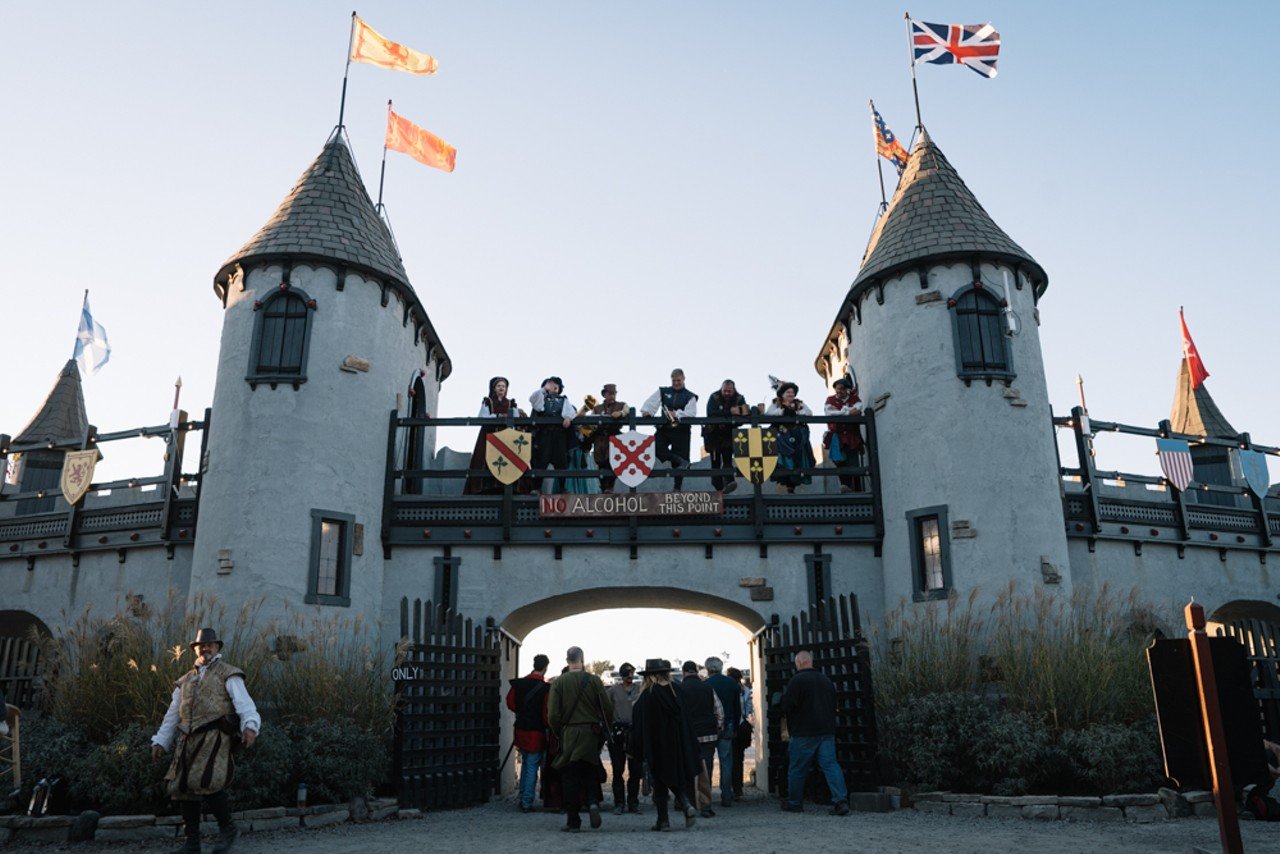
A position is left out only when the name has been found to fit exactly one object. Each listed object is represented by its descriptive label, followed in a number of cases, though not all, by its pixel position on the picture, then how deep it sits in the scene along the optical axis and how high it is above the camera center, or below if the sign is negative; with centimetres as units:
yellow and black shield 1409 +367
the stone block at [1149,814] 914 -64
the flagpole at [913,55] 1750 +1091
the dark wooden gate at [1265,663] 1283 +87
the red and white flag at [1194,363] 2111 +724
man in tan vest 744 +7
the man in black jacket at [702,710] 1088 +30
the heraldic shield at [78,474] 1477 +365
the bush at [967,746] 989 -7
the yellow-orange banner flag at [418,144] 1886 +1041
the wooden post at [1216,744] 488 -3
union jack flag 1705 +1087
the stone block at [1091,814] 920 -64
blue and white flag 2062 +755
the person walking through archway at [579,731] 936 +8
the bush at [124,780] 915 -31
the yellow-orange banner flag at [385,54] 1777 +1136
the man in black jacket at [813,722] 1009 +16
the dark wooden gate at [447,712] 1097 +31
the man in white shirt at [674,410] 1487 +445
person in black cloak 902 -1
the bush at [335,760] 999 -17
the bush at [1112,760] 965 -20
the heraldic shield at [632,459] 1402 +361
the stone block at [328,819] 966 -69
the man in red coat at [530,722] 1116 +19
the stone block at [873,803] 1048 -61
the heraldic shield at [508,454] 1409 +371
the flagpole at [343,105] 1730 +1006
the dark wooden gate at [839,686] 1095 +57
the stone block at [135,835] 873 -73
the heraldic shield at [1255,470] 1532 +374
